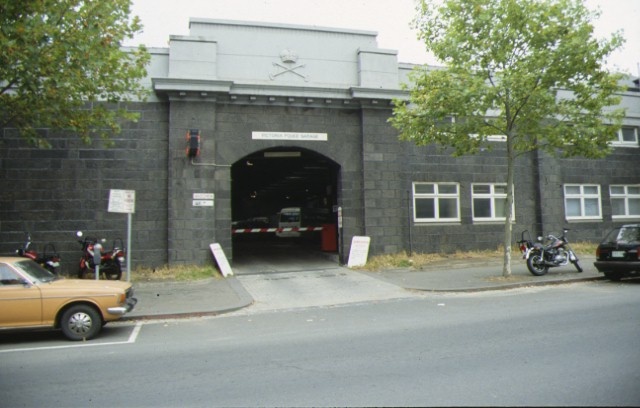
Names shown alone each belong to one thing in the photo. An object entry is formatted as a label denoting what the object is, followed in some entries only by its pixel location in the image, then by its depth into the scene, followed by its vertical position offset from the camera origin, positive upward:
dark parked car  11.93 -0.81
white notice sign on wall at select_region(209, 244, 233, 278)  14.29 -0.99
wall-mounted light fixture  14.24 +2.46
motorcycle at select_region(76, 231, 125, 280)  13.28 -0.95
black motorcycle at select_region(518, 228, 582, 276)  13.24 -0.93
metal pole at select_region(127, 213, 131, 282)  11.73 -0.76
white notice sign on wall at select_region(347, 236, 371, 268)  15.55 -0.87
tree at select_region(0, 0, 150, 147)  9.46 +3.50
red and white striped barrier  16.56 -0.17
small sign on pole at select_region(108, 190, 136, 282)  11.59 +0.60
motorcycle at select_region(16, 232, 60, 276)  12.51 -0.75
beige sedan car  7.73 -1.22
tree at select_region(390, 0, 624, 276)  12.10 +3.72
